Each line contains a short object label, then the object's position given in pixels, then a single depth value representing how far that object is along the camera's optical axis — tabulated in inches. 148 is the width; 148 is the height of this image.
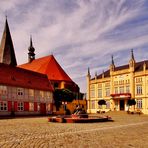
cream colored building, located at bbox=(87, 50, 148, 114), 1680.3
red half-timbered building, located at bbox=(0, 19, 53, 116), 1125.0
